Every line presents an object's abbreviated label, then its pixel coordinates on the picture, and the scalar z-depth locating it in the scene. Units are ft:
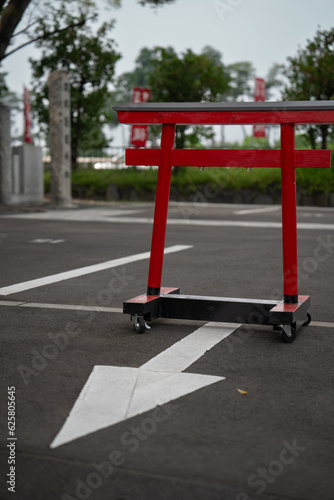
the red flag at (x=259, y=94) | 76.43
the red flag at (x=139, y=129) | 80.48
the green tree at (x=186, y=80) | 83.56
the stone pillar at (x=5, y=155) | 60.29
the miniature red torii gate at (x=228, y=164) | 13.32
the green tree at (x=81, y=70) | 80.23
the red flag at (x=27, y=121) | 83.97
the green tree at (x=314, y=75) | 75.05
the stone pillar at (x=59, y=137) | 60.85
